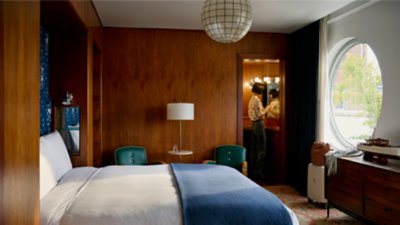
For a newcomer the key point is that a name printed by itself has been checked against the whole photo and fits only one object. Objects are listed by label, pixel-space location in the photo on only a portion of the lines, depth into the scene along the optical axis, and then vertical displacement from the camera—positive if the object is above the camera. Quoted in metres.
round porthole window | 4.27 +0.17
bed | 2.24 -0.68
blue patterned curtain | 3.58 +0.19
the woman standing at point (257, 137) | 6.67 -0.62
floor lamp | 4.93 -0.09
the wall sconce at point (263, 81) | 7.80 +0.57
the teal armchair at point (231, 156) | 5.38 -0.80
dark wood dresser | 3.07 -0.85
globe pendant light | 2.83 +0.73
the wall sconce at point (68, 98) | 3.76 +0.06
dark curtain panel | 5.07 +0.07
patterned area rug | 4.03 -1.36
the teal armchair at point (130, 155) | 5.07 -0.76
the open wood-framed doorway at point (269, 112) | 5.66 -0.12
